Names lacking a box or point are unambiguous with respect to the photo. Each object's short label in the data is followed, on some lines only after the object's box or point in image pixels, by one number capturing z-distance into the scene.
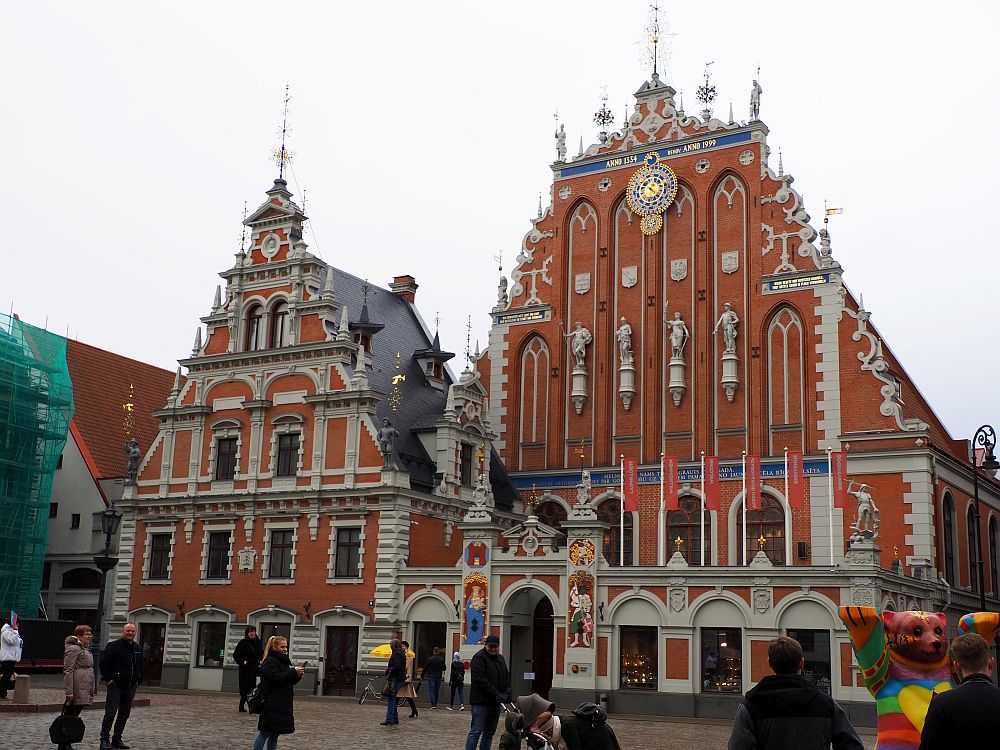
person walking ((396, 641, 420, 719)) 25.88
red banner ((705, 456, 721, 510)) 33.06
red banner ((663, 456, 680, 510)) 34.12
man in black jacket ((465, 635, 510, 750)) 15.08
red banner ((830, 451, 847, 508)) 31.70
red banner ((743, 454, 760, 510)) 33.19
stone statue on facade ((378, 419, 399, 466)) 34.66
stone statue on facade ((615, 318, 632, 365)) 38.53
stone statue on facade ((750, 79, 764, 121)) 38.28
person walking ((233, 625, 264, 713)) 25.06
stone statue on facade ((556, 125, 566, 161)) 41.97
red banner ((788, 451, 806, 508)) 32.22
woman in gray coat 16.52
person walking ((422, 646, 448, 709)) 30.80
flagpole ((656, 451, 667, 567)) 33.79
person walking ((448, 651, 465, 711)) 31.14
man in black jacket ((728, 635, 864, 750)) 7.31
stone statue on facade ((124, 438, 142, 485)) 39.56
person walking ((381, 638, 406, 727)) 23.92
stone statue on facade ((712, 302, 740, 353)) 36.81
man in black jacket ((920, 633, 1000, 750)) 6.68
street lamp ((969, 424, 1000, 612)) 32.10
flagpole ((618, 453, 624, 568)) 37.06
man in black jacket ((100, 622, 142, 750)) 16.72
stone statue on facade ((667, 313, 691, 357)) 37.62
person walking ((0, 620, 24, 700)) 24.02
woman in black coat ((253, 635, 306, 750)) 13.21
